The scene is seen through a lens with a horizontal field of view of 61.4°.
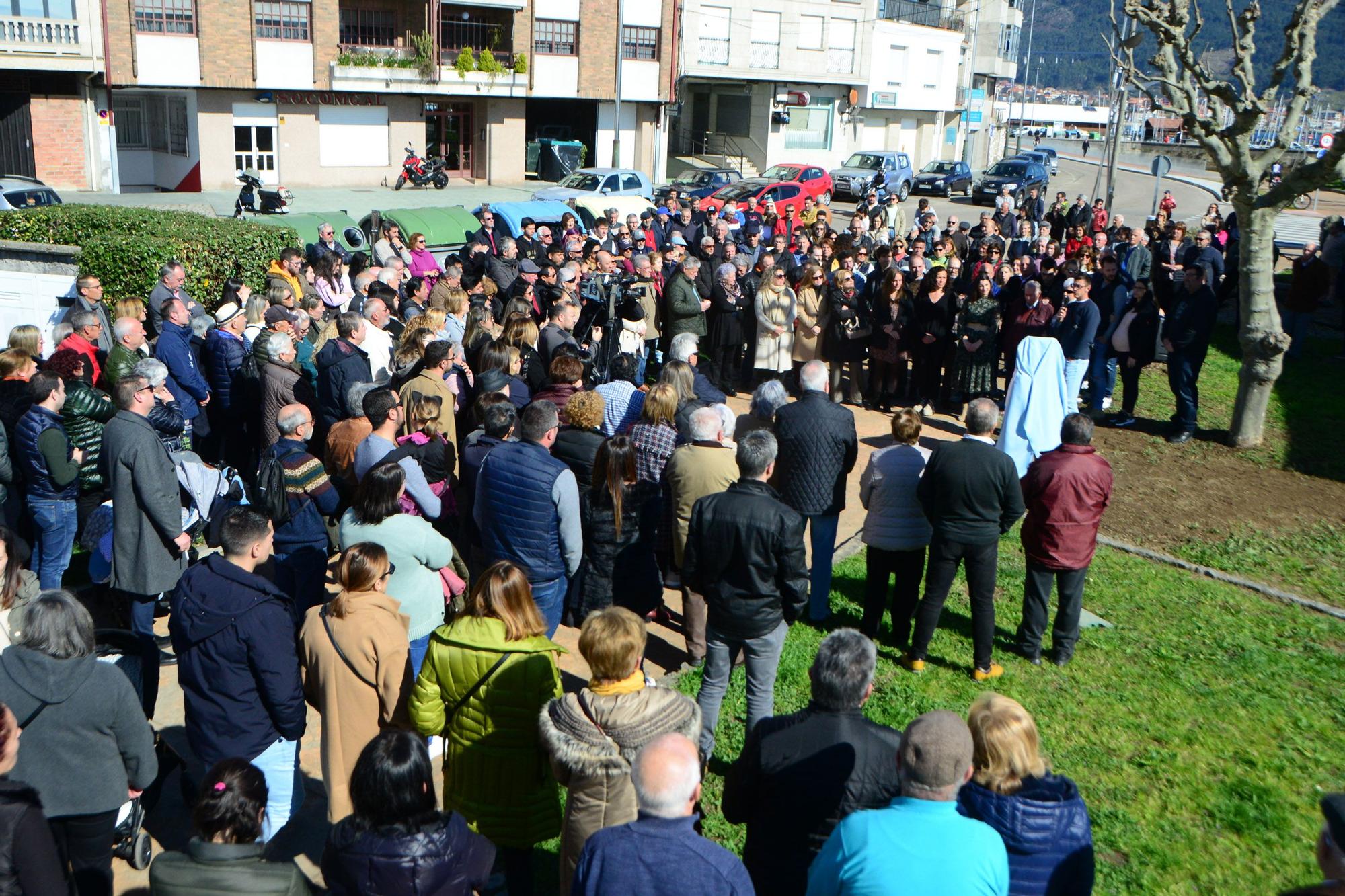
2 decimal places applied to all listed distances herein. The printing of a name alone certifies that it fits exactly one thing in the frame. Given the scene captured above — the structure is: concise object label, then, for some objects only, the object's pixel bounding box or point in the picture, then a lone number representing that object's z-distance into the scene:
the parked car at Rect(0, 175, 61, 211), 20.95
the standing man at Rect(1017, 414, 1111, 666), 6.61
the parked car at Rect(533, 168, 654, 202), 29.17
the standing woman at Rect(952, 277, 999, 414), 11.61
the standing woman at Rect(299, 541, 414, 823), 4.59
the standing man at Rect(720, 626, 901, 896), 3.86
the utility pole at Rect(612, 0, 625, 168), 40.47
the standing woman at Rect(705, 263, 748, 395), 12.41
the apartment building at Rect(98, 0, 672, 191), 33.38
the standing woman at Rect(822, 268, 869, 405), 11.88
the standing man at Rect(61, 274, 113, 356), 9.07
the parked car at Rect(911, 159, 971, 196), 41.84
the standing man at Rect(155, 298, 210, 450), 8.18
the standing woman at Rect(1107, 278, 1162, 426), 11.57
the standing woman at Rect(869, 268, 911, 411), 11.91
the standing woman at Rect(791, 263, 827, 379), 11.98
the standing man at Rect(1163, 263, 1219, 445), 11.31
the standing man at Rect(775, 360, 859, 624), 6.87
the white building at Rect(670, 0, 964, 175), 45.84
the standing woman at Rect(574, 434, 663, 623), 6.21
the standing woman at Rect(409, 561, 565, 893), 4.34
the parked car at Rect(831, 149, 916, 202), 38.94
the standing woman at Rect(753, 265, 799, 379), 11.89
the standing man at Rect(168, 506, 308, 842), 4.52
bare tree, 10.91
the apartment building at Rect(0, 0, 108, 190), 29.70
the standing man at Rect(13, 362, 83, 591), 6.39
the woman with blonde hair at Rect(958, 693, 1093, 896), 3.62
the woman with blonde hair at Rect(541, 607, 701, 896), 3.93
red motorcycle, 36.94
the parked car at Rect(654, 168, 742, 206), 31.98
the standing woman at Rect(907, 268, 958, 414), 11.87
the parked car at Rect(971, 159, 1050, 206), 38.88
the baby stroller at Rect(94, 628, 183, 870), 4.75
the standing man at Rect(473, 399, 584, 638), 5.90
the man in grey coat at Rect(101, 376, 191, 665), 6.03
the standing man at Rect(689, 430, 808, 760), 5.27
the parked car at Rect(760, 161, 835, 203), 33.69
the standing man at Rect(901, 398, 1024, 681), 6.30
